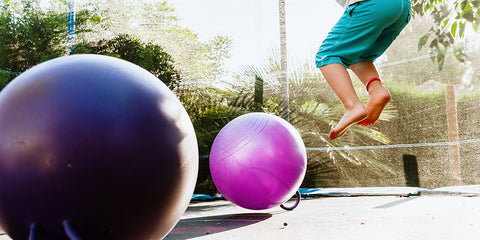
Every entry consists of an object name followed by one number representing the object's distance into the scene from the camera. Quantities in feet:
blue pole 21.36
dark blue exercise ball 4.97
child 6.35
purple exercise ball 11.34
